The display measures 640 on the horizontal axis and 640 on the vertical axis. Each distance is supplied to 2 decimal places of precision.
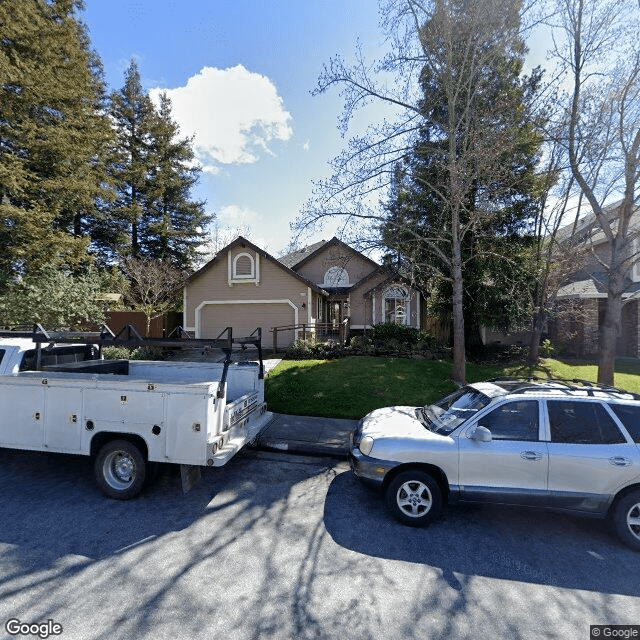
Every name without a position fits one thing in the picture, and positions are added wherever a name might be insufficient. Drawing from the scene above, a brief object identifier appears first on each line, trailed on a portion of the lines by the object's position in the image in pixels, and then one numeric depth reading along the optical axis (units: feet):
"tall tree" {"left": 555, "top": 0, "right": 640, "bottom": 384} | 29.58
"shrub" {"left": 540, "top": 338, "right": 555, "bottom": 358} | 50.31
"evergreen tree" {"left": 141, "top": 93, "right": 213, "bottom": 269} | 93.97
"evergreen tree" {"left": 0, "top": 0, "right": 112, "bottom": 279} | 50.21
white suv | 12.35
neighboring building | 55.16
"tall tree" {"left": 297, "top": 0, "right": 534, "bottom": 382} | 33.45
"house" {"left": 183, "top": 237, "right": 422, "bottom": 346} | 58.13
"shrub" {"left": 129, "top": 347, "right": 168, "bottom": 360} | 45.19
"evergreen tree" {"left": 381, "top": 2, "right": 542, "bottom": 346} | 34.42
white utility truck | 13.39
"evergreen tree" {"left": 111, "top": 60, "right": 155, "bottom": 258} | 89.56
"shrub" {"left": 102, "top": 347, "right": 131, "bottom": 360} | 43.39
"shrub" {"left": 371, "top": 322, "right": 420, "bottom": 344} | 48.80
